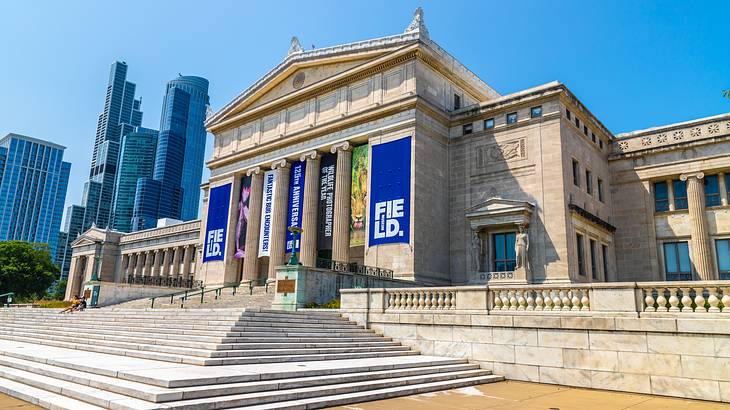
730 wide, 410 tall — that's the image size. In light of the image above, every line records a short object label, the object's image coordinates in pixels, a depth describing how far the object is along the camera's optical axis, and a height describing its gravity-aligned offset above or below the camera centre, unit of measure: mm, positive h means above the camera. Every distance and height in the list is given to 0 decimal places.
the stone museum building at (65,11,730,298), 32500 +8942
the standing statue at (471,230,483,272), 33438 +3902
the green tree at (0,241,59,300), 77500 +3617
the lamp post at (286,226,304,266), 25389 +2241
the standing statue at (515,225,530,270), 30906 +3814
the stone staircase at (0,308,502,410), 10336 -1596
